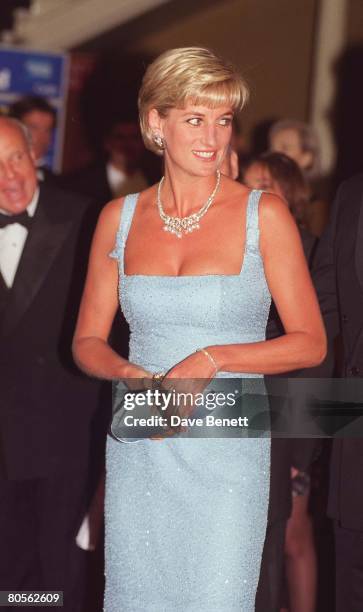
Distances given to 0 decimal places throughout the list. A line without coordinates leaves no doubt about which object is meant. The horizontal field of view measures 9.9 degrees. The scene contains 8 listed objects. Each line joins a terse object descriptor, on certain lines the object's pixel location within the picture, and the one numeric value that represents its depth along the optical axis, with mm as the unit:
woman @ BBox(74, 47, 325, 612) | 4966
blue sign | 17252
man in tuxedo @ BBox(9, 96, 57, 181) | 12452
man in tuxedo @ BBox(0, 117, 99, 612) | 7517
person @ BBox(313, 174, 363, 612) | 5368
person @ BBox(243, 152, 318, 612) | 6856
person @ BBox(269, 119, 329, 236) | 10025
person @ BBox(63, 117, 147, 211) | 11053
